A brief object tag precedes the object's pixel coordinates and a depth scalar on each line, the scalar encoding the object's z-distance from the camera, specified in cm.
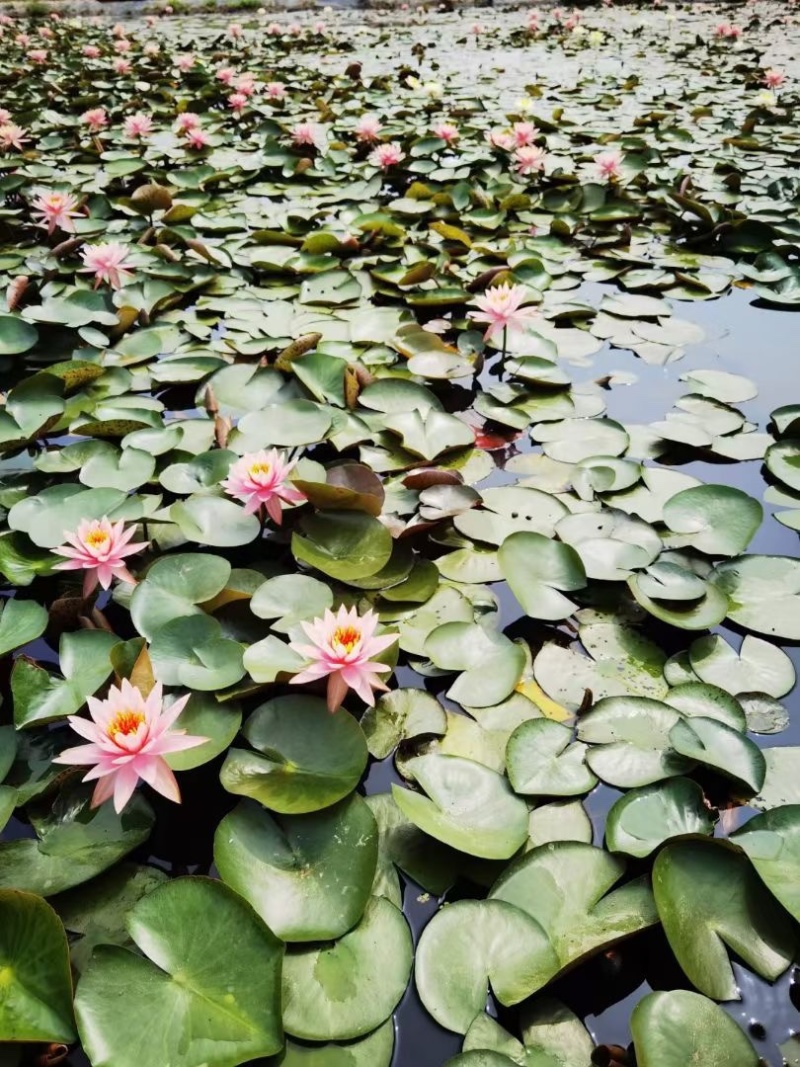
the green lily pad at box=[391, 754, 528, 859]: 102
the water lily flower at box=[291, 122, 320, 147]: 400
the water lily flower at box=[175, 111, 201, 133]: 420
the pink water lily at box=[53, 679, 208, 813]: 99
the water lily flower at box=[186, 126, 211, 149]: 412
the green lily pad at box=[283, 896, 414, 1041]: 86
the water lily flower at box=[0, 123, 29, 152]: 388
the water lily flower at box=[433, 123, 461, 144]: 389
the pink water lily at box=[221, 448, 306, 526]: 145
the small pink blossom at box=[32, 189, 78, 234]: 280
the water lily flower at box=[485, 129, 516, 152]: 385
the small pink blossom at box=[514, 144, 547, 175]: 348
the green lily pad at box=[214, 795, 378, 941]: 96
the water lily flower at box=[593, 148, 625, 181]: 343
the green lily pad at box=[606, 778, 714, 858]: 103
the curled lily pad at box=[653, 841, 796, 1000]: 91
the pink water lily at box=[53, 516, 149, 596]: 132
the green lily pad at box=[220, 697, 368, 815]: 106
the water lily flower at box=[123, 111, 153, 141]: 402
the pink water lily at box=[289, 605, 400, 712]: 111
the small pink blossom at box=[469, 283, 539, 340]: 204
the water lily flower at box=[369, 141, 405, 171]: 359
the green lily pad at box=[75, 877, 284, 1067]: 82
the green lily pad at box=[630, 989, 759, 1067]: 81
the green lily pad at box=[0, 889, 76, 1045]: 84
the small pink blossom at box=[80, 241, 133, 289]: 242
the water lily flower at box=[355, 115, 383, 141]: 407
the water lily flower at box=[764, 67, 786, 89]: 510
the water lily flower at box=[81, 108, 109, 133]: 435
